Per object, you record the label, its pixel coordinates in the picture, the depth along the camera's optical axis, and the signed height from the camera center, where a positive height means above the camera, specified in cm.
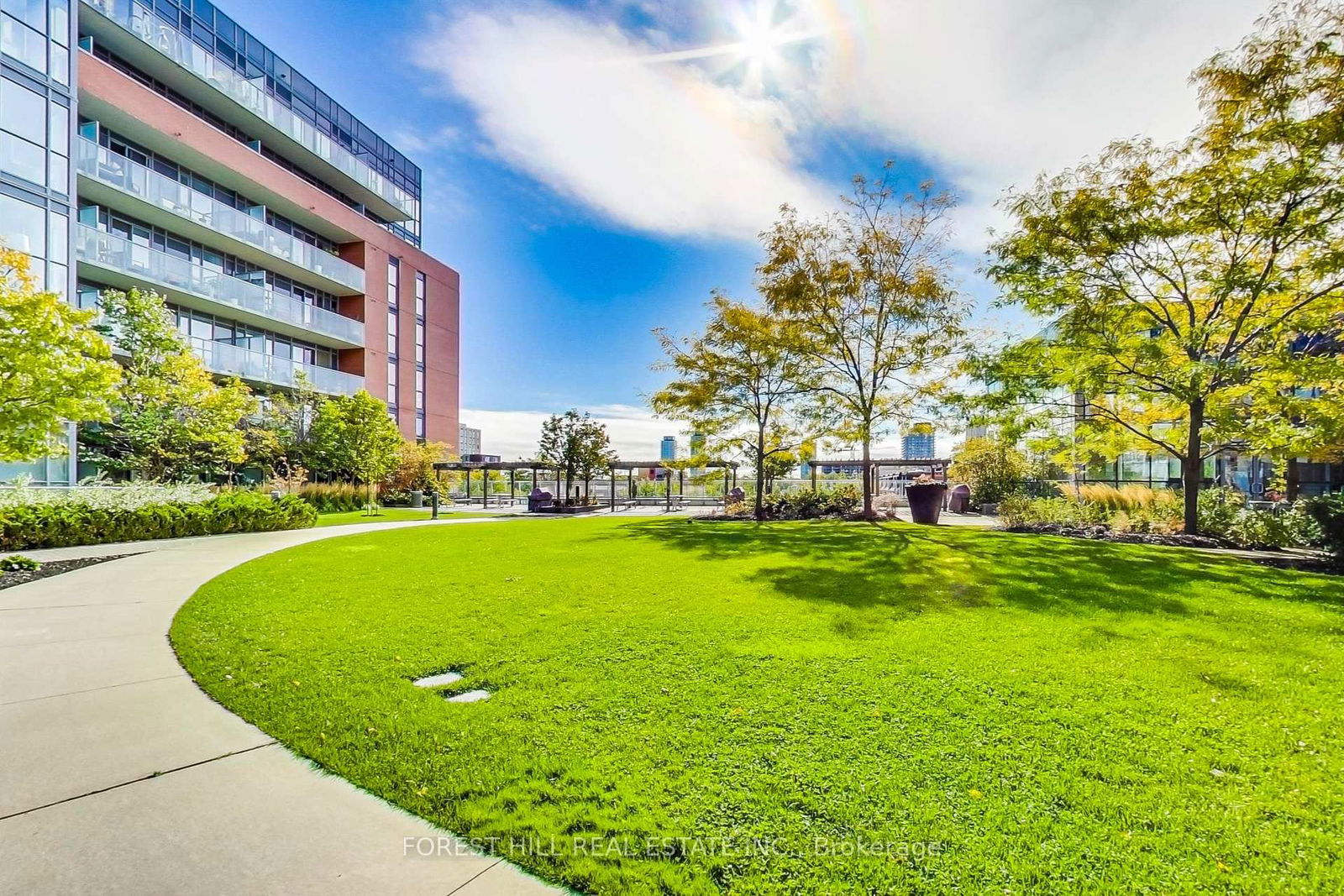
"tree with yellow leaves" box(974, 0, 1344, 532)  1027 +397
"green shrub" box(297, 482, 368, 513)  2353 -147
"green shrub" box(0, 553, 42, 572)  870 -153
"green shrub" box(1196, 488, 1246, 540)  1190 -121
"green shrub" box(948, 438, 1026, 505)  2334 -53
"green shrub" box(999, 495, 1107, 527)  1482 -152
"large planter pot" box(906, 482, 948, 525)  1675 -127
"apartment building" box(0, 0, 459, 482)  1575 +1031
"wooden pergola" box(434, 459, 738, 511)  2750 -37
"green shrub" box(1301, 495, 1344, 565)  830 -94
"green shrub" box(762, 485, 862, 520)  1981 -164
